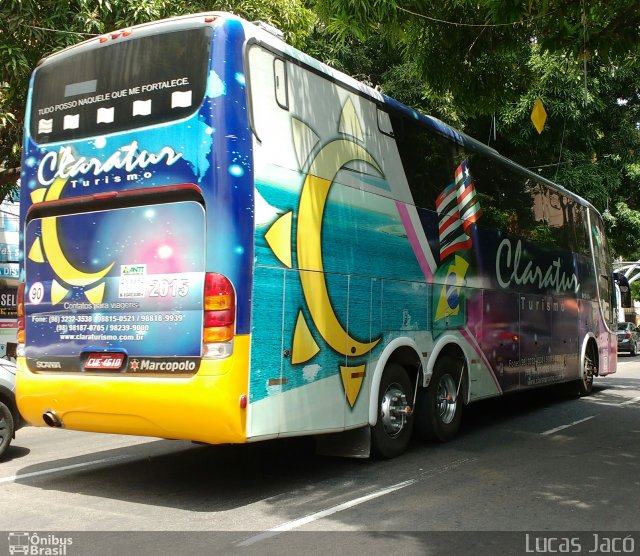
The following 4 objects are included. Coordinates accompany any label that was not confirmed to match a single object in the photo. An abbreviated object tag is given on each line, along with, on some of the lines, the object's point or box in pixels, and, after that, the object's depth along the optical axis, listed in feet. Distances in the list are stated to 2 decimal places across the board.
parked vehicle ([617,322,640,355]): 105.09
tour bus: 18.15
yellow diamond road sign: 41.93
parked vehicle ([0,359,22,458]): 24.71
